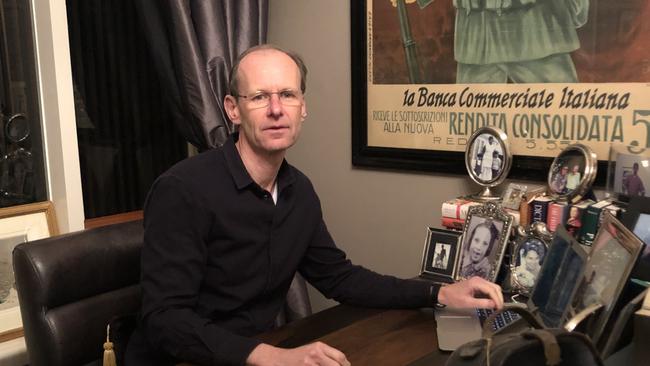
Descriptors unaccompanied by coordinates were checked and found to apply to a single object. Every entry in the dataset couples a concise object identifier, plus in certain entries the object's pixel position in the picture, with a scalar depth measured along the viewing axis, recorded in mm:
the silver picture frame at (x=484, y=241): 1569
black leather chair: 1401
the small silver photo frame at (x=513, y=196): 1607
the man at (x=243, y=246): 1256
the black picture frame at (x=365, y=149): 1892
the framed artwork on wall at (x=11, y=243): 1887
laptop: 1205
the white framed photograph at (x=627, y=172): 1406
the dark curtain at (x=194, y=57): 2055
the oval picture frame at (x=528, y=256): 1493
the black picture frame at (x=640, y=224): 1242
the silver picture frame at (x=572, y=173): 1506
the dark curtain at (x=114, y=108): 2205
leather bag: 824
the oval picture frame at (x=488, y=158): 1682
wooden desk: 1224
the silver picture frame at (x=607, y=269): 1122
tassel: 1373
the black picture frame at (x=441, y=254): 1648
